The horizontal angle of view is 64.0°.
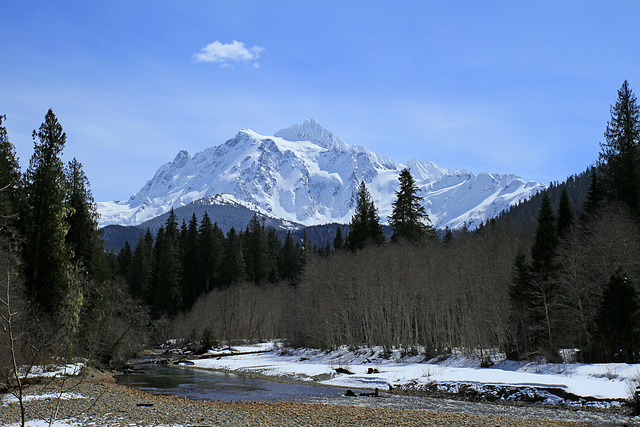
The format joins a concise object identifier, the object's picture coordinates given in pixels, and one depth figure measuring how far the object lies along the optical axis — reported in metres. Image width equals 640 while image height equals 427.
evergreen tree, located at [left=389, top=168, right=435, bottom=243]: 73.06
